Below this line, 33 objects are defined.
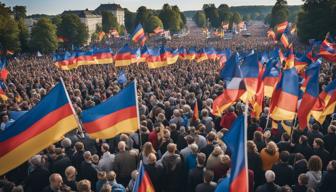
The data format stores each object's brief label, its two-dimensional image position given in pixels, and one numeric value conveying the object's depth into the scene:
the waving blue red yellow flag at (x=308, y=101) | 9.30
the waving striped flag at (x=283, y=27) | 34.03
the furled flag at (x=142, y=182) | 5.67
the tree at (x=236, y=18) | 144.16
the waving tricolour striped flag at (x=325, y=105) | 10.23
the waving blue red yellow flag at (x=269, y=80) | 12.66
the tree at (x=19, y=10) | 122.75
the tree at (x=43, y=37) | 70.12
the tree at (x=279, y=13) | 98.64
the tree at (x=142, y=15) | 110.50
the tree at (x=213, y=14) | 131.29
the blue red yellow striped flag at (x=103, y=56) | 27.33
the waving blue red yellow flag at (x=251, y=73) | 11.88
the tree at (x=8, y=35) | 62.59
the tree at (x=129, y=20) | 126.21
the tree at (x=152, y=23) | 101.50
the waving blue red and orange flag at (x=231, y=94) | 11.34
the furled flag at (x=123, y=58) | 24.05
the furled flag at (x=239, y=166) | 5.46
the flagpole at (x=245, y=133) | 5.49
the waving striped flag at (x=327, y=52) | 21.48
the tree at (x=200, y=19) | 161.62
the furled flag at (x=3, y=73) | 22.86
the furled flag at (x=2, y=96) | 16.38
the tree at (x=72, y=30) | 83.43
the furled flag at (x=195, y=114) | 12.02
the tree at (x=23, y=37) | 72.19
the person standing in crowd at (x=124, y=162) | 8.66
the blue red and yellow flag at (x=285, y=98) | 9.73
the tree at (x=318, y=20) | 57.19
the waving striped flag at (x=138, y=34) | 28.70
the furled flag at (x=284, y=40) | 29.62
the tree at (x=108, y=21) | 118.11
